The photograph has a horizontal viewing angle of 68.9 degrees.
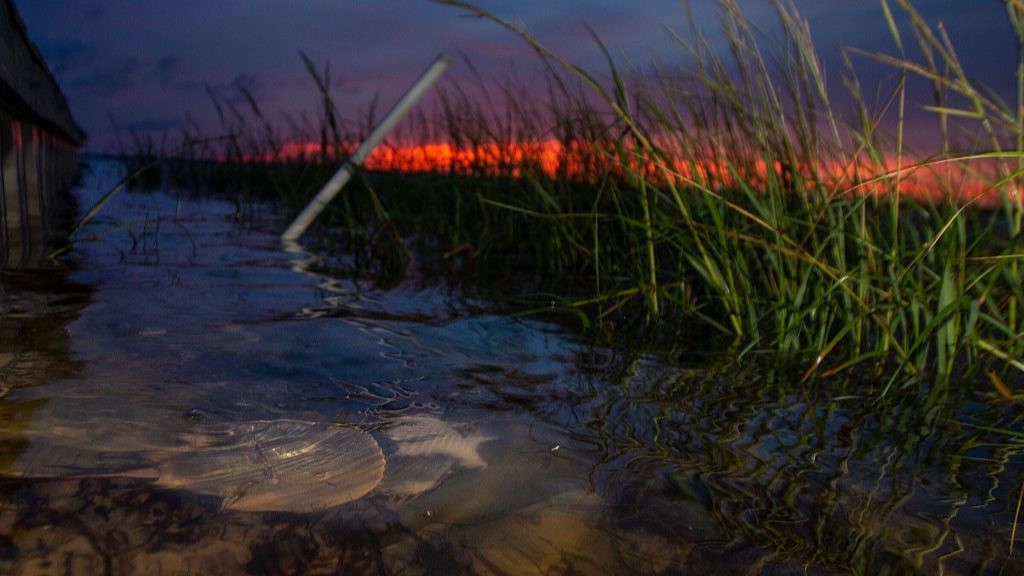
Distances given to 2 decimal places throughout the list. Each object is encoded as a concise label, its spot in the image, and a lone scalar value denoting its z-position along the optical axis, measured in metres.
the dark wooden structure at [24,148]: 2.86
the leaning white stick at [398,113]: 3.35
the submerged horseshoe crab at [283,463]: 0.95
